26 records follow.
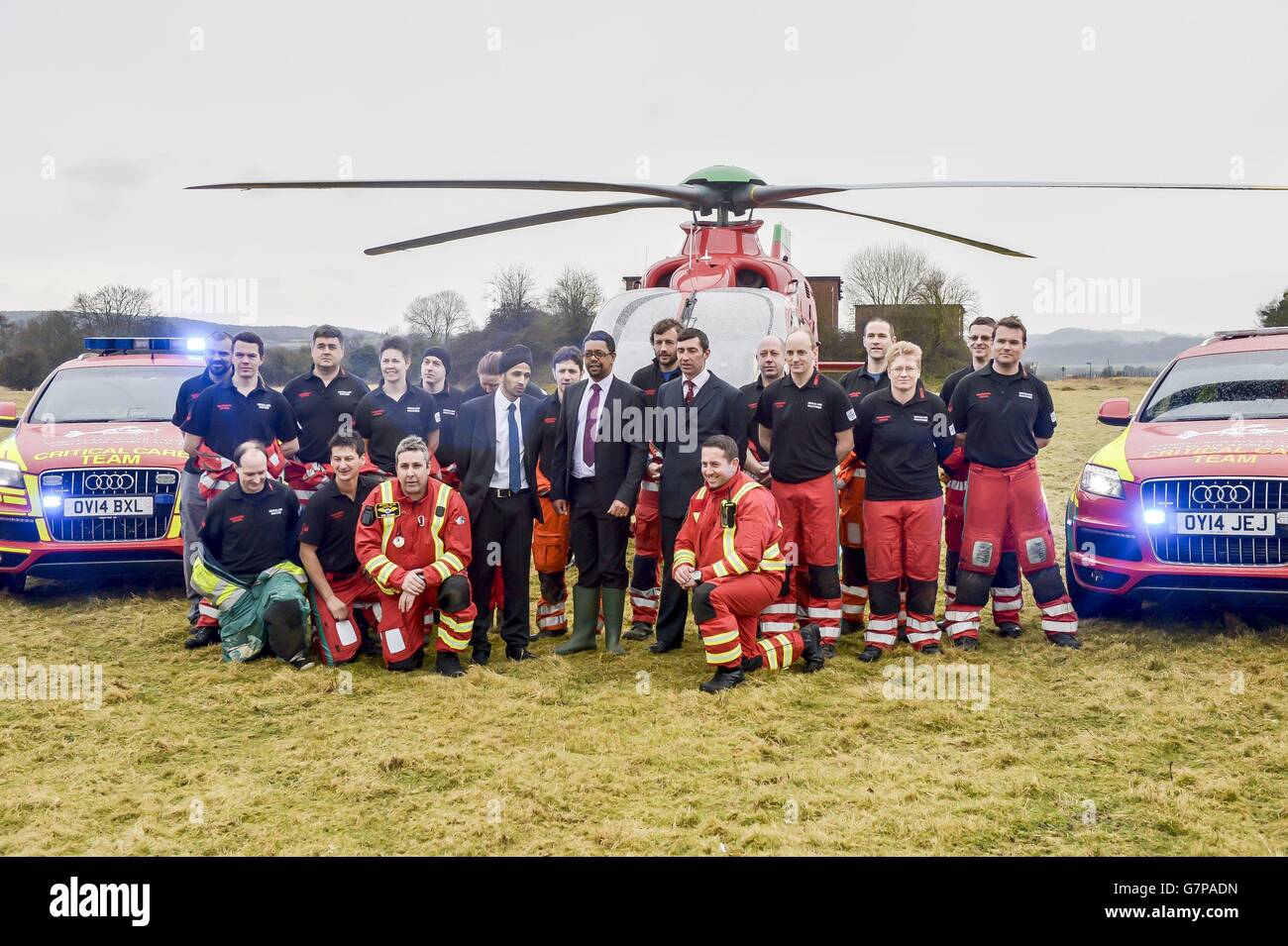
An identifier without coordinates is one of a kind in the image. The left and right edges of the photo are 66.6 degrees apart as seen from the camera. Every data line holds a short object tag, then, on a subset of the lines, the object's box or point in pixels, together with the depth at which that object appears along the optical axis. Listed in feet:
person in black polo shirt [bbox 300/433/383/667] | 18.72
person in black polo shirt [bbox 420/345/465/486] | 20.84
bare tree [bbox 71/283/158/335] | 76.69
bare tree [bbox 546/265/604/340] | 78.74
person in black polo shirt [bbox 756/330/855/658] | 18.65
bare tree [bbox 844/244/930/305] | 130.93
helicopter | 24.80
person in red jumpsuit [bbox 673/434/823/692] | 17.11
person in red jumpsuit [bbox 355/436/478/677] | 17.80
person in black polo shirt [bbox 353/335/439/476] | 20.76
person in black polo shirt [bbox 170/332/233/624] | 21.36
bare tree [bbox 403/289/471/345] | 78.74
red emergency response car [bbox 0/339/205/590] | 22.80
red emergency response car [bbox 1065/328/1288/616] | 18.19
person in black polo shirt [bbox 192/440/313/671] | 18.72
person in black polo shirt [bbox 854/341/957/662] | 18.85
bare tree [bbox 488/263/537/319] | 90.48
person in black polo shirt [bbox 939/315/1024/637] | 20.36
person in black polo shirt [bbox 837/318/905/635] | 20.93
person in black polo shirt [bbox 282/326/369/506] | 21.50
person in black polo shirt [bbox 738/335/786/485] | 19.57
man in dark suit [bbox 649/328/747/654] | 18.79
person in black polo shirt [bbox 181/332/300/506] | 20.65
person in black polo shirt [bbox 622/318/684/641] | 19.93
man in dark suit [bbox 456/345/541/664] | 18.74
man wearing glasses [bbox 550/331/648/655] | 19.01
